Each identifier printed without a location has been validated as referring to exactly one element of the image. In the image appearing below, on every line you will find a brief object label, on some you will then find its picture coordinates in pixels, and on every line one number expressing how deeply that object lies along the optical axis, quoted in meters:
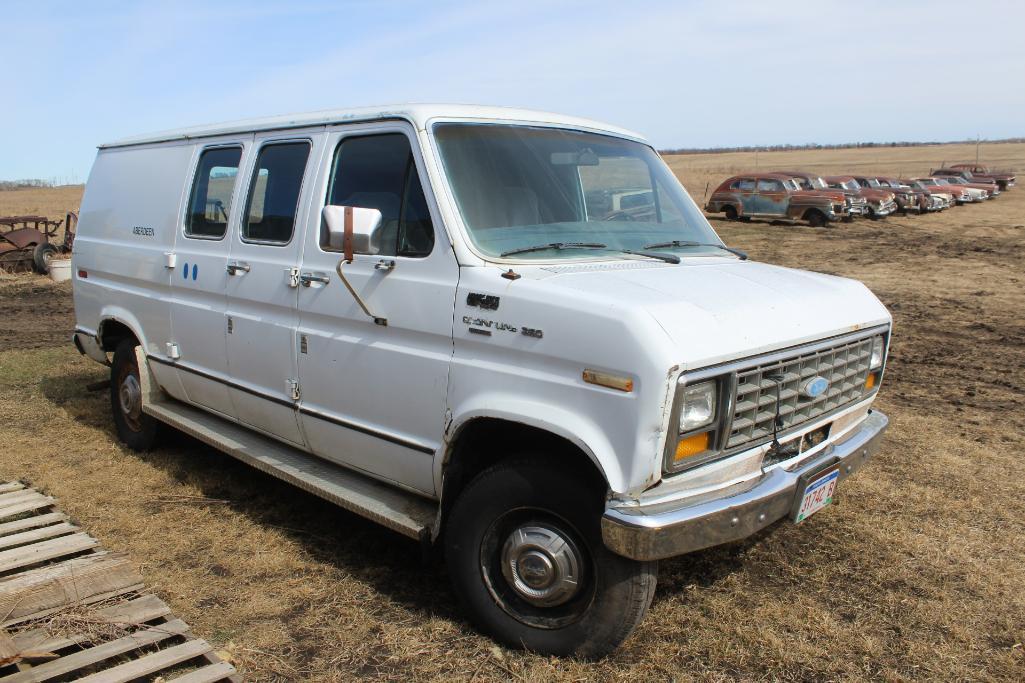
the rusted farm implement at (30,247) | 16.05
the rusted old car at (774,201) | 23.38
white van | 2.86
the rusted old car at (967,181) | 33.84
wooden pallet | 3.10
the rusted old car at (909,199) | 27.02
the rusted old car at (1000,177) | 37.28
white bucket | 15.48
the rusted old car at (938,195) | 27.75
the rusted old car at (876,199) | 25.25
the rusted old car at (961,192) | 29.89
